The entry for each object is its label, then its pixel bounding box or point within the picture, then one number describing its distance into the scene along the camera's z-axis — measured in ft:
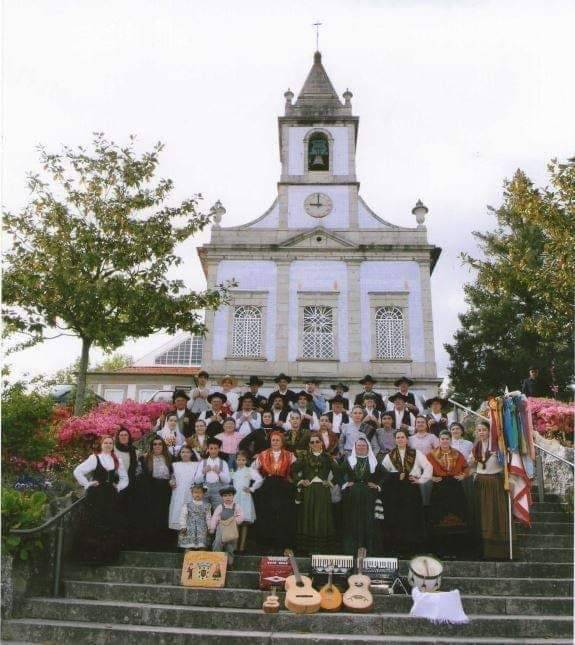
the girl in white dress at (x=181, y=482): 27.35
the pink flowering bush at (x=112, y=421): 38.11
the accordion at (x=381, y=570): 23.72
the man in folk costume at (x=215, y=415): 34.17
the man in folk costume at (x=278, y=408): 36.04
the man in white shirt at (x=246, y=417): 33.94
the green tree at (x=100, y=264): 41.65
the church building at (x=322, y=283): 68.03
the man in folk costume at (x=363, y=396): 39.78
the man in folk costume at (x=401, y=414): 36.37
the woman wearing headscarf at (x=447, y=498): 27.09
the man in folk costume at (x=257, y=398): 37.50
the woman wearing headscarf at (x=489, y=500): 26.45
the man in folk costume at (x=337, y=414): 35.20
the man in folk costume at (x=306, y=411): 35.70
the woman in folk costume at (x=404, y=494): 26.91
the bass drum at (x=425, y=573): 22.81
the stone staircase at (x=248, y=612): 20.97
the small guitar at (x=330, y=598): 22.24
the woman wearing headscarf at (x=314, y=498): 26.32
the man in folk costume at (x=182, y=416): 34.78
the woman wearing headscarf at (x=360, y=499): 26.02
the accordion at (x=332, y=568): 23.53
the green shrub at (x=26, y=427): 32.37
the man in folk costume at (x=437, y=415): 35.59
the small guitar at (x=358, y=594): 22.16
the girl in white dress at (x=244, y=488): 26.66
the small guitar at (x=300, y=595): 21.88
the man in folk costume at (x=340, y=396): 36.69
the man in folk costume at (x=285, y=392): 39.20
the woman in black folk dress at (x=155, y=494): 27.35
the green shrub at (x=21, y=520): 22.72
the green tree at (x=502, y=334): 65.87
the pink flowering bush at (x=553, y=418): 39.19
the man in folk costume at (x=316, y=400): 39.88
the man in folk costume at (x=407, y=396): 37.93
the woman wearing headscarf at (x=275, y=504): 27.03
